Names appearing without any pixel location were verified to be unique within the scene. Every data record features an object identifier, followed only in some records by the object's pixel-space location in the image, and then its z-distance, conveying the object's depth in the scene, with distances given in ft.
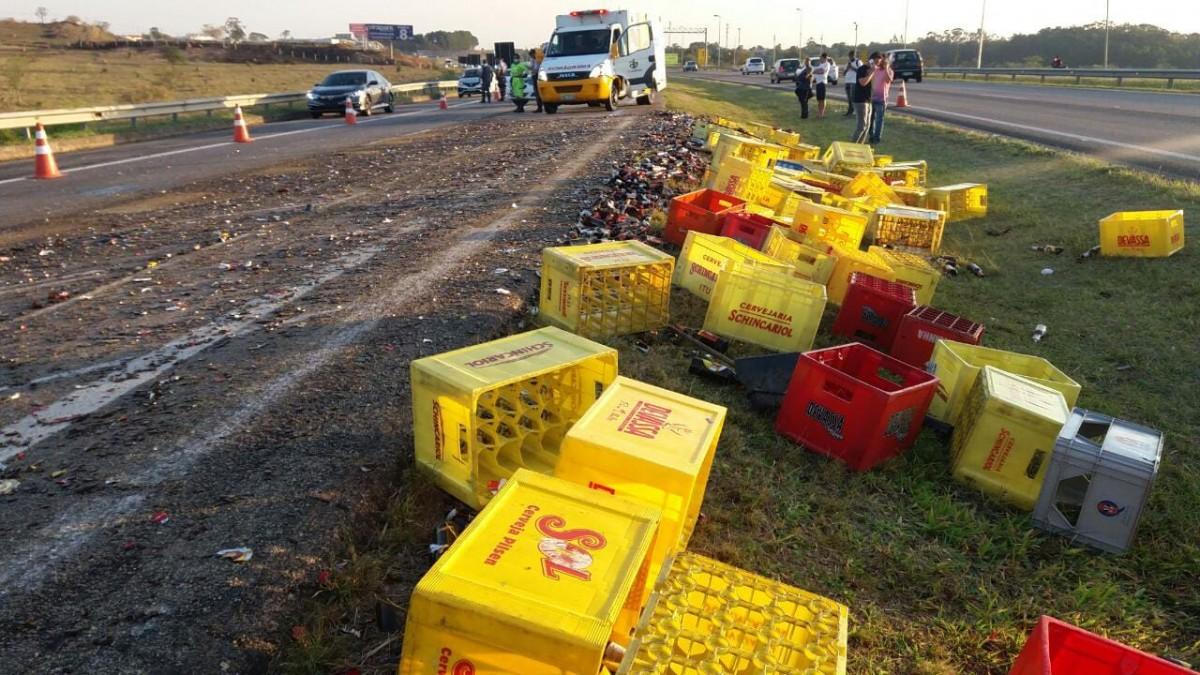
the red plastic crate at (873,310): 16.42
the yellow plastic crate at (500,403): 9.71
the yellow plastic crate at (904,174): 31.62
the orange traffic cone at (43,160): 33.32
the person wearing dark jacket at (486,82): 90.02
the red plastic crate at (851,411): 11.46
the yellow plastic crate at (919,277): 18.42
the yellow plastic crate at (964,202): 28.19
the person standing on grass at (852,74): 52.65
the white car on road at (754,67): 193.36
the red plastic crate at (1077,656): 6.42
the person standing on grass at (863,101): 46.75
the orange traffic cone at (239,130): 47.21
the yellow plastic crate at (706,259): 17.17
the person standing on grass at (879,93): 45.44
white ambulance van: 62.54
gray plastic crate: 10.07
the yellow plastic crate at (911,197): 28.25
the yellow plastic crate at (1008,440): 11.10
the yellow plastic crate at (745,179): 25.38
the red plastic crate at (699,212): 21.49
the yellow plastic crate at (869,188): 26.91
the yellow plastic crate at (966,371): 12.79
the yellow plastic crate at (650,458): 8.19
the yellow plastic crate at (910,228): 23.65
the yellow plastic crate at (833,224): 20.77
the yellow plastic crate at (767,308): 15.66
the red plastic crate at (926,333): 14.80
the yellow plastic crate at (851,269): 18.13
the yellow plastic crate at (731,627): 5.92
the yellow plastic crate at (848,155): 32.58
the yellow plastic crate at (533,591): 5.77
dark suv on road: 112.27
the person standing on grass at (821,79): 61.46
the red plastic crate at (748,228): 20.04
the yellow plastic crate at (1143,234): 21.29
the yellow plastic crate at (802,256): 18.48
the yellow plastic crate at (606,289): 15.02
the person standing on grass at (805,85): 62.39
